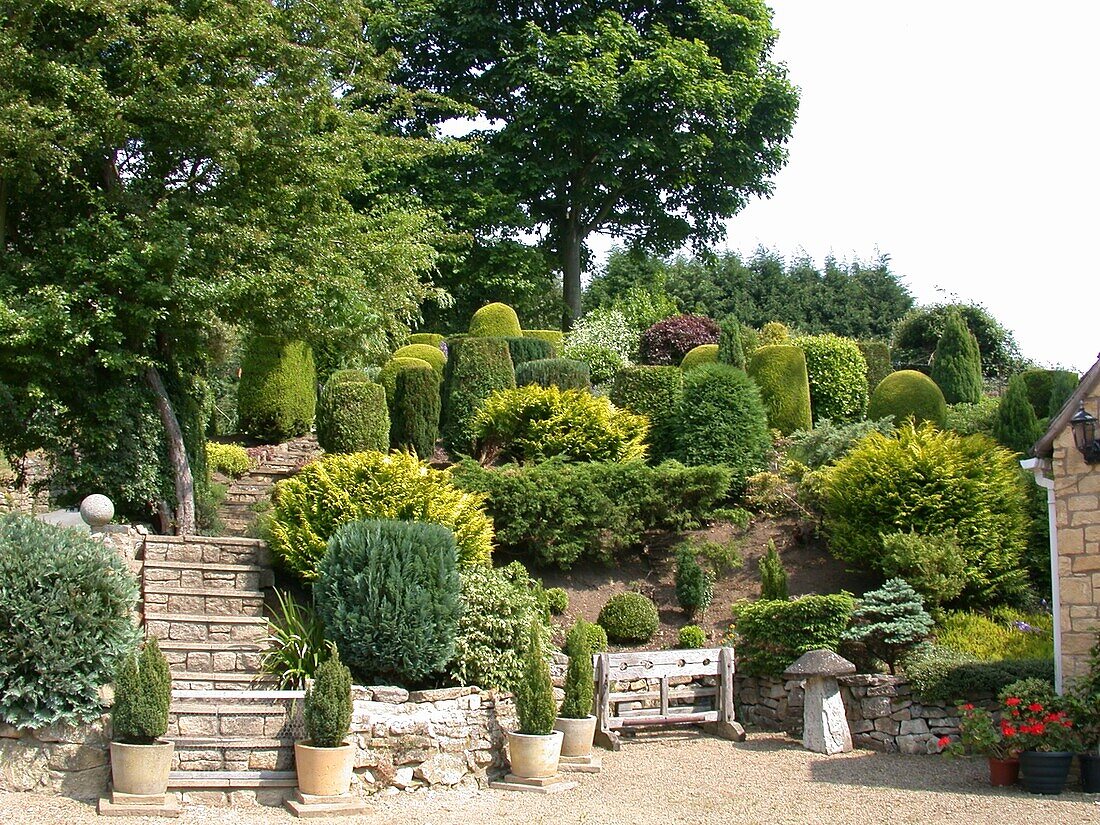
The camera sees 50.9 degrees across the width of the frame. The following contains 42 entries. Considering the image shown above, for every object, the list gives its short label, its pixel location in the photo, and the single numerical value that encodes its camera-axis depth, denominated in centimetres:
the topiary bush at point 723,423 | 1730
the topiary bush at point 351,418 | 1712
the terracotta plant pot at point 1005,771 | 1026
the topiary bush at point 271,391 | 1923
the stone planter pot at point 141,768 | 906
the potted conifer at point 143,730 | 907
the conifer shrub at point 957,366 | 2514
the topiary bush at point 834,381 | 2281
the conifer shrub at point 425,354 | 2222
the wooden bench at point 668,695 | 1218
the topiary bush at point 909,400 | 2067
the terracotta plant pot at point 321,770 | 940
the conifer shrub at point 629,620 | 1405
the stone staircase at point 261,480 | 1631
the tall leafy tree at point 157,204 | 1311
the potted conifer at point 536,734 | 1032
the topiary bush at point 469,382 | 1911
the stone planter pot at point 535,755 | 1031
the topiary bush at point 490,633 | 1102
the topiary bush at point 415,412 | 1862
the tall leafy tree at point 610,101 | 2872
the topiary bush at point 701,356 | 2236
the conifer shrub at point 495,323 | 2494
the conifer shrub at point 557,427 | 1702
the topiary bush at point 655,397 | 1839
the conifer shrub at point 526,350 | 2241
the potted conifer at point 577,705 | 1096
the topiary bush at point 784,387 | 2077
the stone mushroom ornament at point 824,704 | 1190
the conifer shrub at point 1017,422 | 1752
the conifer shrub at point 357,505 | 1248
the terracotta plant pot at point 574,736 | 1099
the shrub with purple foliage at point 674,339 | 2475
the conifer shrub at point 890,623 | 1277
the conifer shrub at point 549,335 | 2544
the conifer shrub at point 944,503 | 1420
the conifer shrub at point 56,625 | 932
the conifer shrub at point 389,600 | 1052
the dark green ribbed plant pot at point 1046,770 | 994
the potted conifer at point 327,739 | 941
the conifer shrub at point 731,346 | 2119
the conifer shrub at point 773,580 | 1410
